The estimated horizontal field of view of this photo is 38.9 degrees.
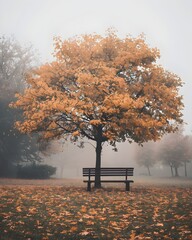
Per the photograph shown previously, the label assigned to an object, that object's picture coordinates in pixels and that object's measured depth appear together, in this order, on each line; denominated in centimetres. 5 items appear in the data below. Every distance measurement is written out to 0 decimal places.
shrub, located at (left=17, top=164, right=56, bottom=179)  3833
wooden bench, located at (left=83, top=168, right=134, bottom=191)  1706
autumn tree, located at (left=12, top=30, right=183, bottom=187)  1677
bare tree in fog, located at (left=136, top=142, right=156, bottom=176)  6962
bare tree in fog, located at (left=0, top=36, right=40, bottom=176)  3644
